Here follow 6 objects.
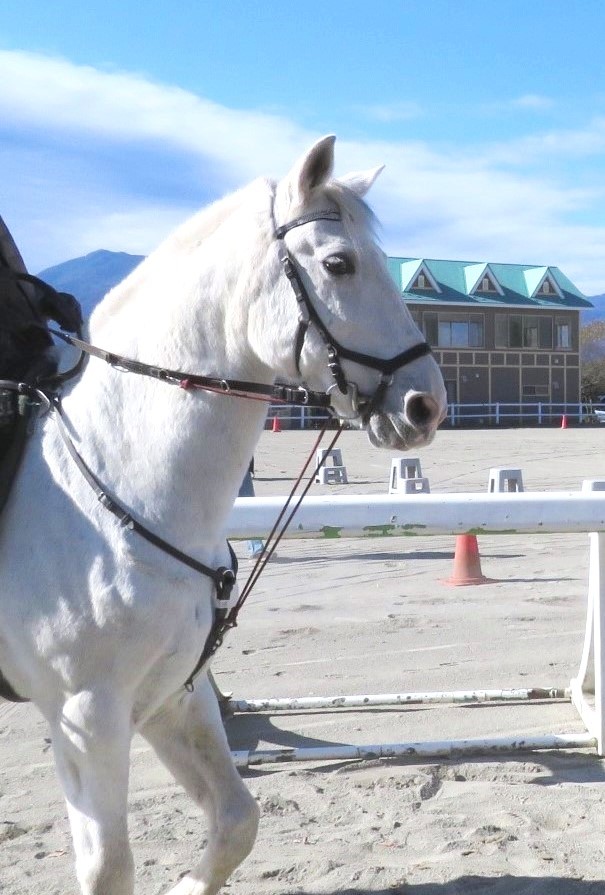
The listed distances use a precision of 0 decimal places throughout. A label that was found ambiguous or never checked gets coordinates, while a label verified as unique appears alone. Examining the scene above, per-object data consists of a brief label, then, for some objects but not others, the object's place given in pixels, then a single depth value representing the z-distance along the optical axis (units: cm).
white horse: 273
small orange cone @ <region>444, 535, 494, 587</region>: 872
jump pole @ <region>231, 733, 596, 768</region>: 484
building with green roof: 5494
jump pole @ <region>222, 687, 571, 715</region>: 530
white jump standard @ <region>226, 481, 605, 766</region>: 459
